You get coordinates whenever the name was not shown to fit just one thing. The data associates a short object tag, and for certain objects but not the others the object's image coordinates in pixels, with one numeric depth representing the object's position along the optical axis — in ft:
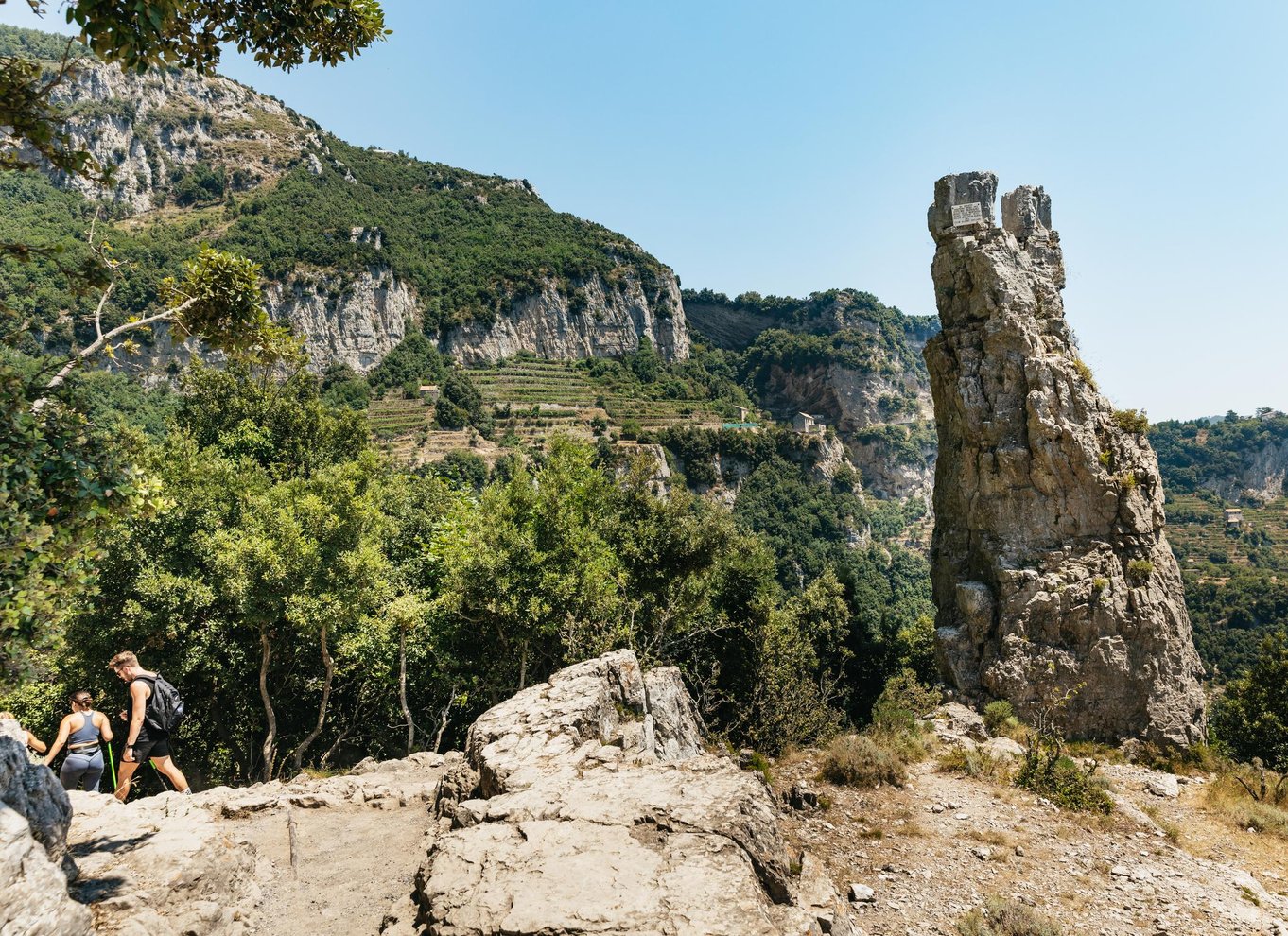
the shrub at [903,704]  46.83
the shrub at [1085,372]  66.28
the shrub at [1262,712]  58.18
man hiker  21.88
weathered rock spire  60.80
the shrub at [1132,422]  65.98
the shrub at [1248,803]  33.63
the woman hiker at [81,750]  21.56
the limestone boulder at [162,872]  13.93
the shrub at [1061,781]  34.55
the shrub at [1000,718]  56.24
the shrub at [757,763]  37.91
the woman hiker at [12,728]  14.40
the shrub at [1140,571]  61.57
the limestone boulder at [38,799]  12.88
